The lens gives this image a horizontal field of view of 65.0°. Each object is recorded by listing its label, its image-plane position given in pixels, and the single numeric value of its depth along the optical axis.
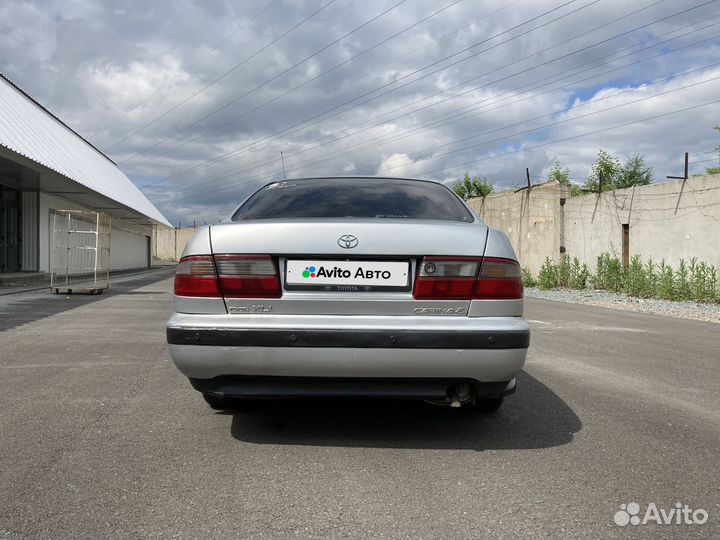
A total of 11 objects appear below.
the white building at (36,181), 14.54
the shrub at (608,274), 15.16
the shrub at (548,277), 17.58
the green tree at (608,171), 37.97
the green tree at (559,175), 41.74
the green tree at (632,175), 37.09
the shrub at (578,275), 16.64
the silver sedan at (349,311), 2.71
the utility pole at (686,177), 12.99
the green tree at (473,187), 42.79
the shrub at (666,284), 13.02
